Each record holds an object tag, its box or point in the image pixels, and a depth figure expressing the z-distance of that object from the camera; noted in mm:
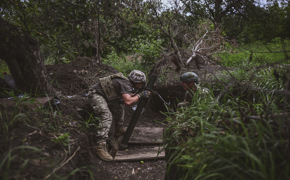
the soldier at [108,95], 3569
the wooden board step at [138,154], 3488
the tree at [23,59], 3051
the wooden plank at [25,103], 2312
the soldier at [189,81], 3416
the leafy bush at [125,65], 6912
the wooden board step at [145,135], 4000
